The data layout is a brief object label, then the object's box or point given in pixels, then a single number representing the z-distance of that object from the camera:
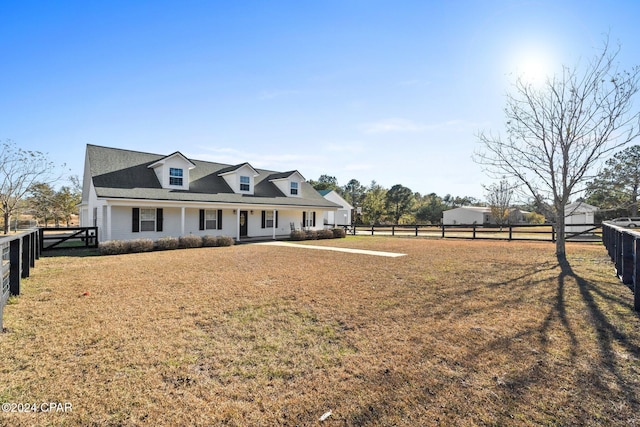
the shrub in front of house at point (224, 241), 15.72
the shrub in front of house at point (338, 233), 21.54
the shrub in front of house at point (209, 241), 15.29
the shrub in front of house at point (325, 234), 20.50
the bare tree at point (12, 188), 25.56
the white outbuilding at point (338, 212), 35.59
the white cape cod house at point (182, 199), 15.11
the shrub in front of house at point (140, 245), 12.92
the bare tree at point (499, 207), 39.44
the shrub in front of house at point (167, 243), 13.82
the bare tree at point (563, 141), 10.43
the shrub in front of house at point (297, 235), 19.11
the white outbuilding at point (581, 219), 28.83
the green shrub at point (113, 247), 12.12
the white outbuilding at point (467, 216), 51.72
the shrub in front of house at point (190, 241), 14.44
